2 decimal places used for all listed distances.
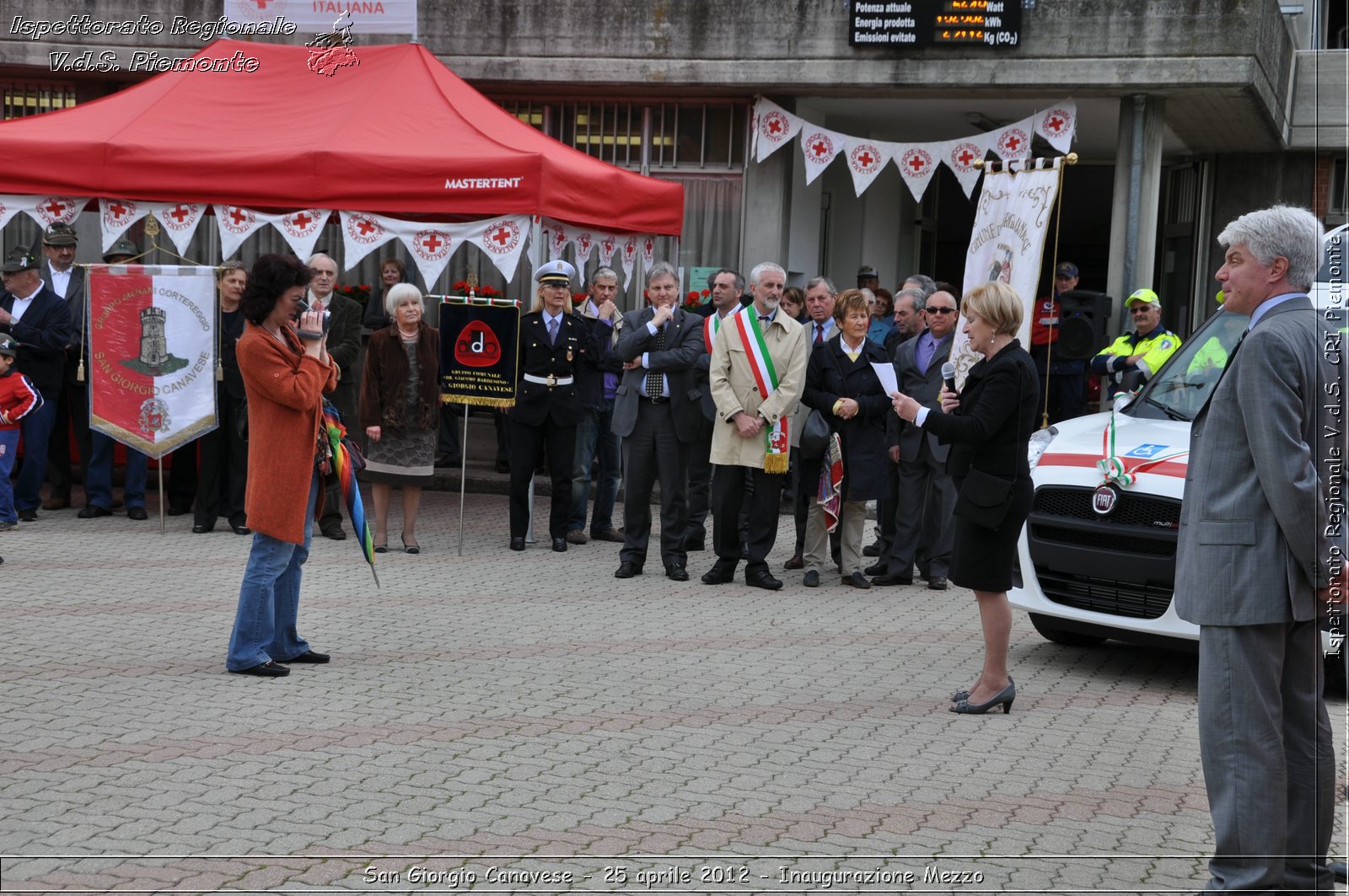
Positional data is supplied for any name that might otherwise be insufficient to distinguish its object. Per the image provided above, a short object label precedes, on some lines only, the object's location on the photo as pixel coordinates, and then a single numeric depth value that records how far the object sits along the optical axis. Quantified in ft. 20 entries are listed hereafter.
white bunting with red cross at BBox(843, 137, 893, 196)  51.03
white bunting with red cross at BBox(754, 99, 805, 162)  52.54
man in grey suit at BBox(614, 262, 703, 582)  34.12
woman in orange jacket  22.72
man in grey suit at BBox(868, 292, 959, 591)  33.53
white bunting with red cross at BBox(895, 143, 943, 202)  50.08
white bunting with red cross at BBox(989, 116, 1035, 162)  49.39
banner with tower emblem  37.76
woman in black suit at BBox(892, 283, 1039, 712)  21.48
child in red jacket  36.52
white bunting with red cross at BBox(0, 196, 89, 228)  40.22
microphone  31.17
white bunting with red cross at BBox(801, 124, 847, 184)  51.57
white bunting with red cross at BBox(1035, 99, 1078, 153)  49.67
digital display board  48.44
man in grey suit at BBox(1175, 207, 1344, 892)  13.88
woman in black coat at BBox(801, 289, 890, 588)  33.24
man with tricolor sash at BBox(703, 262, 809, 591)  32.19
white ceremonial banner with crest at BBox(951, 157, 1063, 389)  32.30
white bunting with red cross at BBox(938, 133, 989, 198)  49.62
